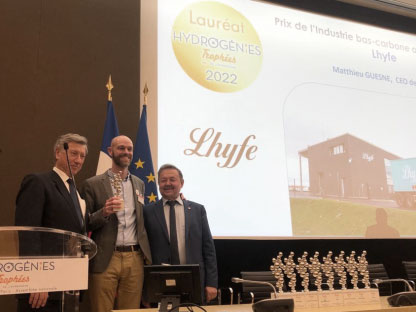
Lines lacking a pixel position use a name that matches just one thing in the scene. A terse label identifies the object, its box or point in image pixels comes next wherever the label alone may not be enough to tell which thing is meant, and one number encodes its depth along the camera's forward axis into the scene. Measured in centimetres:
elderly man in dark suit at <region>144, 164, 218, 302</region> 335
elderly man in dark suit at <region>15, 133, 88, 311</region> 259
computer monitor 232
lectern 149
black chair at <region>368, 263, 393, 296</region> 453
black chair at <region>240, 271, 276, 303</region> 379
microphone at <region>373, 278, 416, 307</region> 258
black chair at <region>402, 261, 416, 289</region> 467
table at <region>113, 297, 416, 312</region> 242
